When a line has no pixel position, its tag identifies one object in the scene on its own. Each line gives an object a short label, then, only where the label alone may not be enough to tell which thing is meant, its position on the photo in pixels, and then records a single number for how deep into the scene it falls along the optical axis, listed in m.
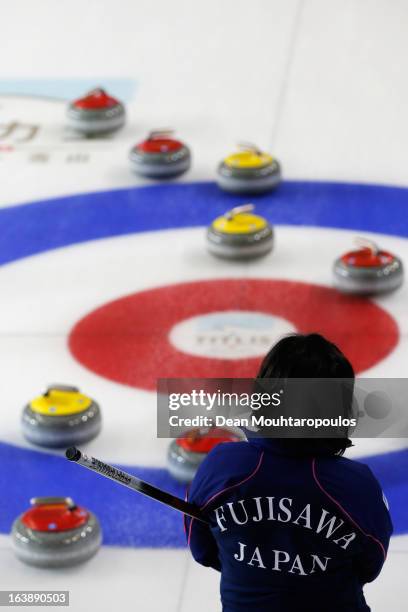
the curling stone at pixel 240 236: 13.52
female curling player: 5.66
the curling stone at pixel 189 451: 9.66
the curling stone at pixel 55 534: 8.86
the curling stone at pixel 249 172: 15.05
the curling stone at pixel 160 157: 15.60
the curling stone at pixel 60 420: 10.26
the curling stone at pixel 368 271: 12.66
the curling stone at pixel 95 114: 17.16
